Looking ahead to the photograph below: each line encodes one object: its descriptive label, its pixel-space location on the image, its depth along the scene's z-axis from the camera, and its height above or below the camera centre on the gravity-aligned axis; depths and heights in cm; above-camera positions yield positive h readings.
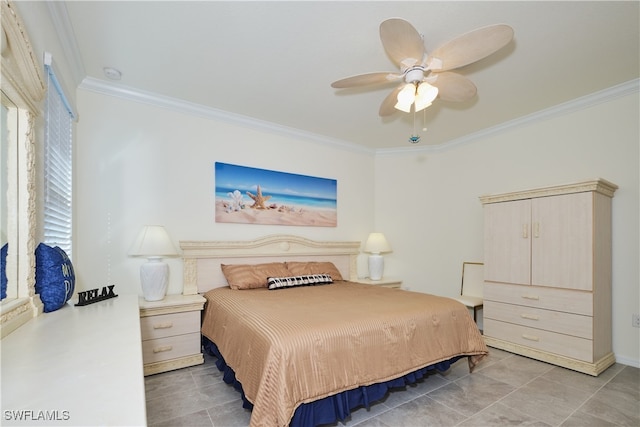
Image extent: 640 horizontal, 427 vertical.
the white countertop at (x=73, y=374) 67 -44
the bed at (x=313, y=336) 165 -76
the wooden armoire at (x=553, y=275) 273 -56
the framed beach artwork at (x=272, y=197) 354 +23
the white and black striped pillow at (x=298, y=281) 318 -68
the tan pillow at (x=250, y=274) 317 -61
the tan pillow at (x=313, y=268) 360 -62
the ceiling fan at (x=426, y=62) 171 +98
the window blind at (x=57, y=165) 189 +35
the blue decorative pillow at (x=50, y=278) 159 -32
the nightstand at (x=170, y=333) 259 -100
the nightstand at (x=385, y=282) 417 -88
